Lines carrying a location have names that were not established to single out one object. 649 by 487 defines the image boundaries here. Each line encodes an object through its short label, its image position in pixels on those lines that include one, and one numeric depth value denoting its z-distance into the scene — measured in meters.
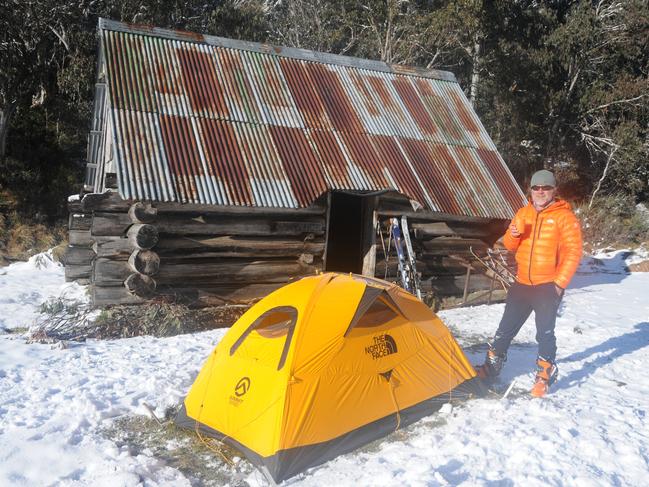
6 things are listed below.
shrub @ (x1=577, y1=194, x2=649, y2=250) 18.80
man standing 5.49
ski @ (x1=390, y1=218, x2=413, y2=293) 9.16
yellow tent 4.35
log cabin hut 8.12
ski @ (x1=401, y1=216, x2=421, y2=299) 9.23
